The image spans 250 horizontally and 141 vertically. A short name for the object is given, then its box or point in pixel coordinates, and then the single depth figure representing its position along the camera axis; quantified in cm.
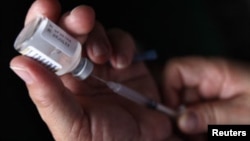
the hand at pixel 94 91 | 35
